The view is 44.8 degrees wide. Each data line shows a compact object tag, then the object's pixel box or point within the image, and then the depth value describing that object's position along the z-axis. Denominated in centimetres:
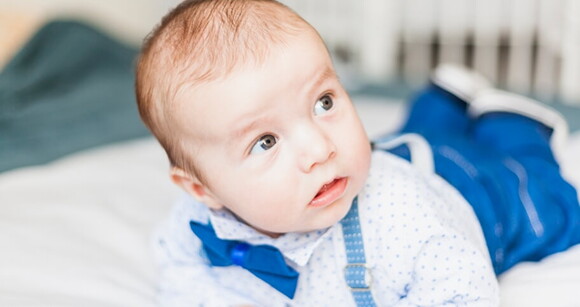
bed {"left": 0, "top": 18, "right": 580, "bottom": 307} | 88
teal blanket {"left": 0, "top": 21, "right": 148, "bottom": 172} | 154
